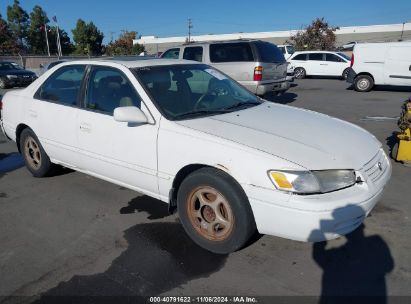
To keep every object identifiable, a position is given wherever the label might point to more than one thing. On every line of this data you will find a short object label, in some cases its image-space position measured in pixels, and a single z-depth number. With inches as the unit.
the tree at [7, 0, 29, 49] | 2527.1
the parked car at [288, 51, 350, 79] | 793.6
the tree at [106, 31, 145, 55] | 2577.5
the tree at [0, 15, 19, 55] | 2335.1
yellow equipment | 205.3
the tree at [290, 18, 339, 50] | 1439.5
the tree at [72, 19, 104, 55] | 2534.4
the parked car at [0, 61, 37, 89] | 731.4
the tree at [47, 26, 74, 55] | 2770.7
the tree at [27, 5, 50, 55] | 2506.2
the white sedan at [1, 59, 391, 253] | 105.8
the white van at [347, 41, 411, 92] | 526.3
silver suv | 390.3
